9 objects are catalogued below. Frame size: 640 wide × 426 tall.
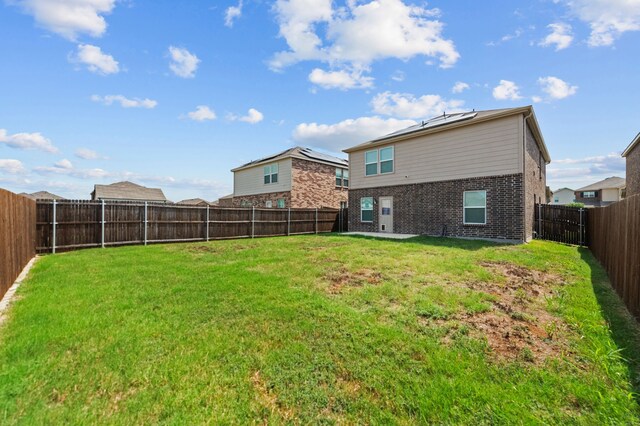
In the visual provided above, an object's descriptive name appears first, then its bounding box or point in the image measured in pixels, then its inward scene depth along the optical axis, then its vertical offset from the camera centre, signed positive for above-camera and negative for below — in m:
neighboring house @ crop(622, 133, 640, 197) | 16.12 +2.93
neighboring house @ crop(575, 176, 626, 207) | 44.56 +3.57
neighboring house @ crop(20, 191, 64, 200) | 44.69 +2.37
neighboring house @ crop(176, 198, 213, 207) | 50.38 +1.89
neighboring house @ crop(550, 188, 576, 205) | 68.21 +4.14
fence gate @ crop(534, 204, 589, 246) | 11.62 -0.46
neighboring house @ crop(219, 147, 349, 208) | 22.44 +2.58
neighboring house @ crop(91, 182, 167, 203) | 33.75 +2.23
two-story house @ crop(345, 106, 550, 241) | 11.77 +1.72
